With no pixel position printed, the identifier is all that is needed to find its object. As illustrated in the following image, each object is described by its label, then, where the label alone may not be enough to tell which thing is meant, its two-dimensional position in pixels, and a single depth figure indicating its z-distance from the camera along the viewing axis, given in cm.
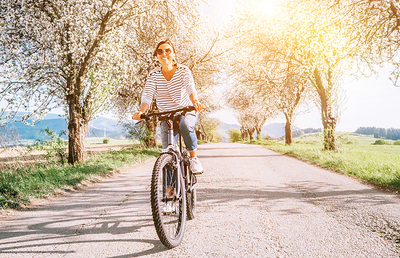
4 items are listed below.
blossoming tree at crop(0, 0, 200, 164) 905
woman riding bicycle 380
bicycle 288
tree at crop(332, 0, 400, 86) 944
